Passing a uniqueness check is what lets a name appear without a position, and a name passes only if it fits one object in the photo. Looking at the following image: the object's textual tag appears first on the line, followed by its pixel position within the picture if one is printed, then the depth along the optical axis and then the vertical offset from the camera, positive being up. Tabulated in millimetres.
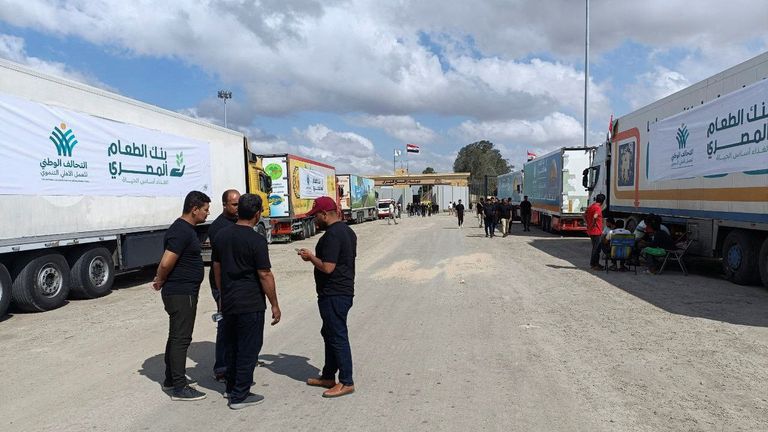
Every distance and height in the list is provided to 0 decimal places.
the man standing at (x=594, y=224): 12828 -905
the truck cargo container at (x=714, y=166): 9258 +352
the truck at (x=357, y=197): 38438 -557
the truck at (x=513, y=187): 38219 +7
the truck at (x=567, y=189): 22797 -118
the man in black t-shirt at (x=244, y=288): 4496 -794
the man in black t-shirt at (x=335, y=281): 4684 -782
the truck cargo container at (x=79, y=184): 8453 +195
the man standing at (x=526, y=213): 28297 -1351
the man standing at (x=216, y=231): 5316 -415
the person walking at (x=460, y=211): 32259 -1389
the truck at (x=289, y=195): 22984 -157
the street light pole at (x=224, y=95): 57125 +10101
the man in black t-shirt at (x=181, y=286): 4754 -819
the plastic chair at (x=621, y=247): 11867 -1345
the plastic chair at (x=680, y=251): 11516 -1395
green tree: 103812 +5153
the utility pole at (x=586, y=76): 30391 +6166
